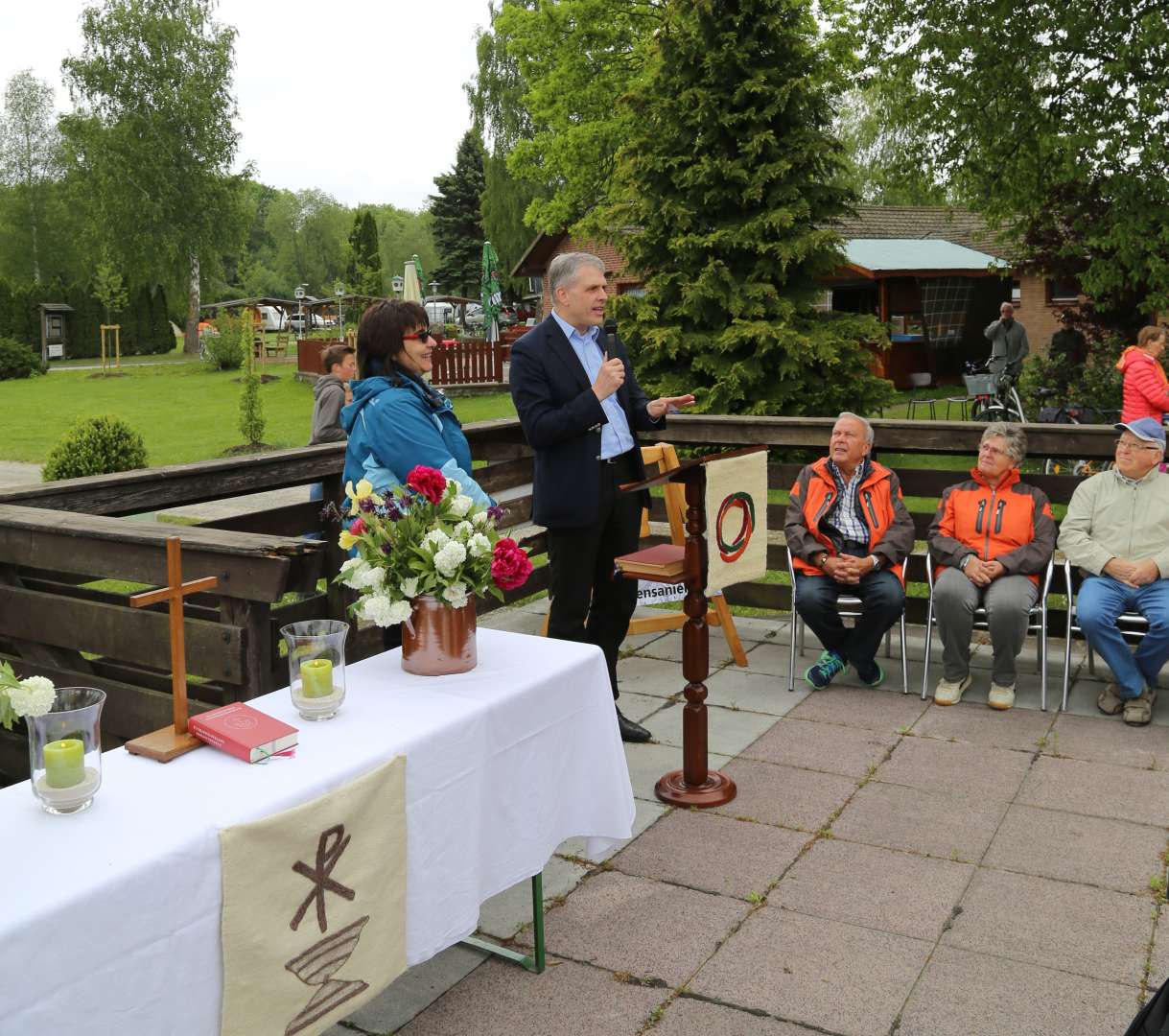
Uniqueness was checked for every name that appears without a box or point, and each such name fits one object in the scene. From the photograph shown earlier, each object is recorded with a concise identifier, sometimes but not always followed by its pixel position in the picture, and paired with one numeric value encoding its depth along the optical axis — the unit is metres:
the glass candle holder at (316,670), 2.53
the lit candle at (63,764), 2.01
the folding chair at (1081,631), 4.96
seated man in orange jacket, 5.43
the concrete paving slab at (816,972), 2.88
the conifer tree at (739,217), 13.96
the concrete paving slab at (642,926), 3.13
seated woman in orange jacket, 5.18
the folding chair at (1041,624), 5.16
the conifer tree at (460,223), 57.19
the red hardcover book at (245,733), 2.30
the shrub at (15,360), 33.88
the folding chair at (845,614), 5.44
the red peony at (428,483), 2.84
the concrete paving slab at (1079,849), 3.61
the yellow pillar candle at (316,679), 2.53
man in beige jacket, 4.96
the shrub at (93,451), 10.91
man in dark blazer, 4.30
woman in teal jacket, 3.63
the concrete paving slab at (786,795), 4.09
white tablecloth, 1.77
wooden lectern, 4.11
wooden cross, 2.31
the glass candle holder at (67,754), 2.02
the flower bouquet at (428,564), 2.77
